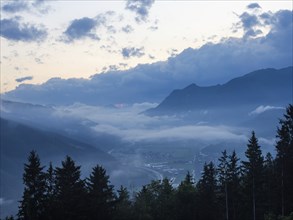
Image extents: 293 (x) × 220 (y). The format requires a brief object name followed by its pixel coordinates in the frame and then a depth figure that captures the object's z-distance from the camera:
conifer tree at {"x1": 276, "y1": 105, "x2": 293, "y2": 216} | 81.38
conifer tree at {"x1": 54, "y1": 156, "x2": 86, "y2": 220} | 71.25
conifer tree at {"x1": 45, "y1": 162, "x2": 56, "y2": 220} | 70.31
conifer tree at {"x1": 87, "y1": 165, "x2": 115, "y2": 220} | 75.44
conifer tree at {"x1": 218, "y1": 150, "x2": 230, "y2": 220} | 89.56
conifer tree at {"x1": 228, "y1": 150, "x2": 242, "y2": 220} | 88.69
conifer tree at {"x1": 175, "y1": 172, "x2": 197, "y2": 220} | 94.75
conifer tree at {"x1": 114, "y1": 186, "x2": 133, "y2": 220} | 86.43
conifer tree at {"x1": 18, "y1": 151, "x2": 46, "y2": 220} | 68.12
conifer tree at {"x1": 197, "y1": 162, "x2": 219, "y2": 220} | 92.19
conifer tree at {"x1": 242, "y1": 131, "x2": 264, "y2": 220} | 83.00
